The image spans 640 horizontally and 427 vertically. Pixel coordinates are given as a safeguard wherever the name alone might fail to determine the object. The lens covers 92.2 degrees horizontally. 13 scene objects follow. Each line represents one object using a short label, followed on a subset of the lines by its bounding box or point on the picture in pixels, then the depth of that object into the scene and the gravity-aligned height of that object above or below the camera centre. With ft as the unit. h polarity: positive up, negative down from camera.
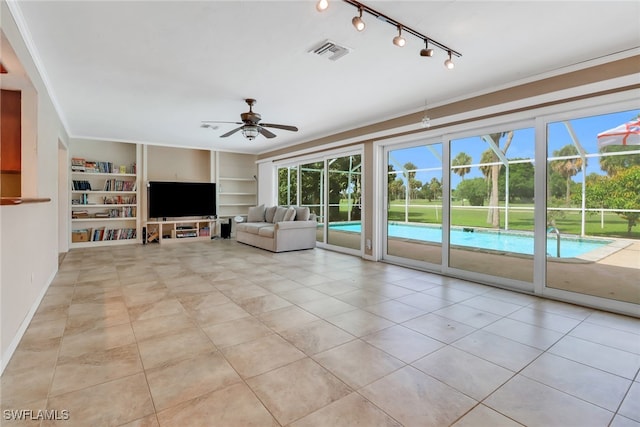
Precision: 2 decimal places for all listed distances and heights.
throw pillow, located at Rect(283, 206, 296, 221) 21.93 -0.31
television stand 25.03 -1.69
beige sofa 20.75 -1.44
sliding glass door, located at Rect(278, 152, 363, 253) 20.93 +1.21
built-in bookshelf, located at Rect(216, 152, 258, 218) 29.19 +2.66
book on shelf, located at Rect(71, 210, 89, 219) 22.25 -0.25
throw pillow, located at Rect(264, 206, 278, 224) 24.94 -0.19
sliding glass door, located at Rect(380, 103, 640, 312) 10.62 +0.32
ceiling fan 14.39 +4.10
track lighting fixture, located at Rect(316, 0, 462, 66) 7.11 +4.86
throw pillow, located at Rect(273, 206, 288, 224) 23.02 -0.25
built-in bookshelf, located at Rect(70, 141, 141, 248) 22.50 +1.13
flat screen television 24.88 +1.00
